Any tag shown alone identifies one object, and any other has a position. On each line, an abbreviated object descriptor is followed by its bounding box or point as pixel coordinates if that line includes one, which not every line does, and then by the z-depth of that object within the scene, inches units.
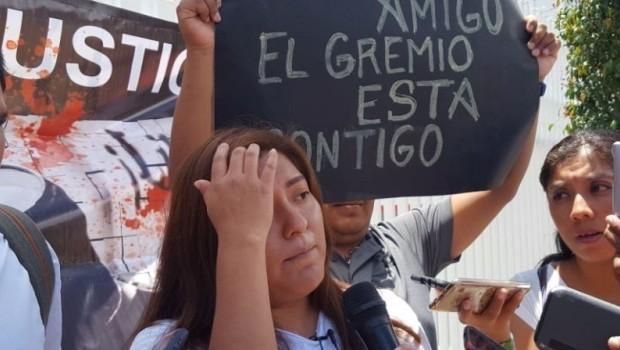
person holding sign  84.6
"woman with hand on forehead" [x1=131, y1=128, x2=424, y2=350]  59.3
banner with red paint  97.7
